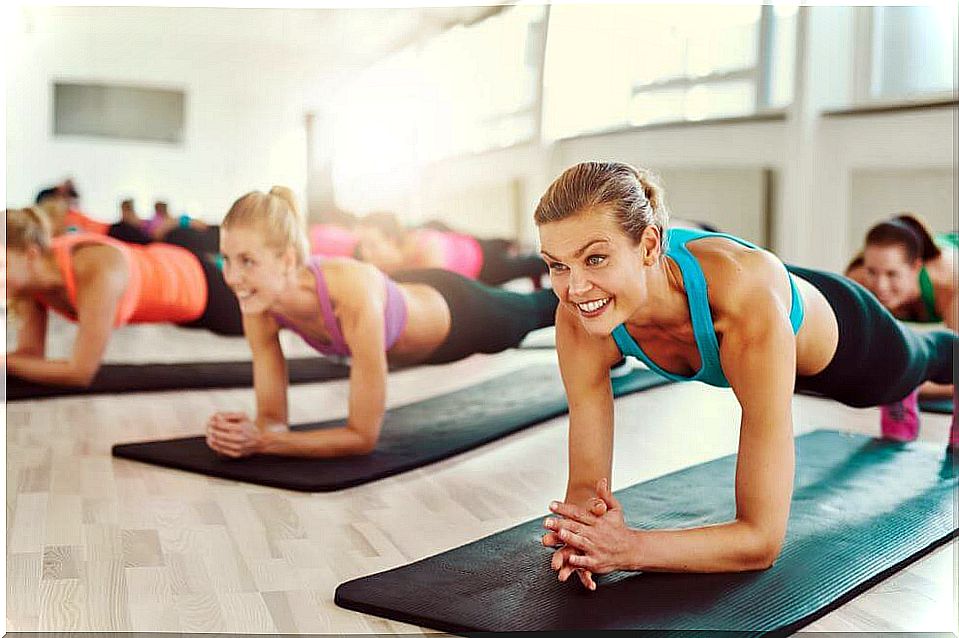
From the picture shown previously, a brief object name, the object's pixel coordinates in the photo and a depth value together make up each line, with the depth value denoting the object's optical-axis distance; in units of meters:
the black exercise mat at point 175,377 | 3.65
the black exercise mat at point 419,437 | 2.56
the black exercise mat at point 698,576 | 1.66
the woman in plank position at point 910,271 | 3.20
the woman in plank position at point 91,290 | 3.45
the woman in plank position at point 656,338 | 1.69
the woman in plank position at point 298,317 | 2.48
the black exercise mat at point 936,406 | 3.44
